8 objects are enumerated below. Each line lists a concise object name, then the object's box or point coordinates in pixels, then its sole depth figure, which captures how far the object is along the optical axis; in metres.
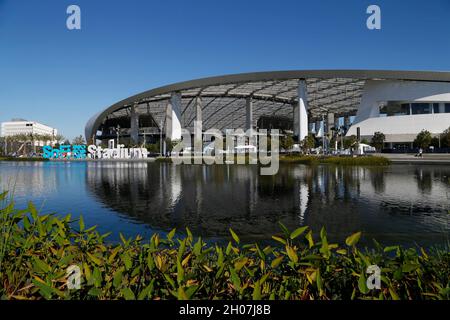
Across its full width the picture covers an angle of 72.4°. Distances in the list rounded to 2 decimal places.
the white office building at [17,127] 181.19
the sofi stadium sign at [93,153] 72.88
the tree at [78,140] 110.15
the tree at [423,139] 56.94
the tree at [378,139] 63.53
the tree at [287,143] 58.41
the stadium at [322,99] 60.34
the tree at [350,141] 57.25
